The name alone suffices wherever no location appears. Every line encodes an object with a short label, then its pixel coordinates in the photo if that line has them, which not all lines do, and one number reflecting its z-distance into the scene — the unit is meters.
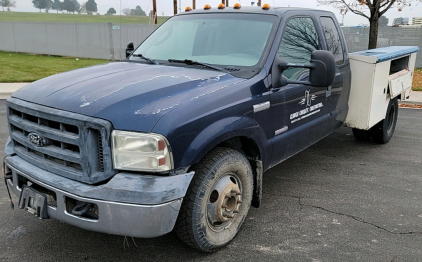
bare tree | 15.66
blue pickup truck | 2.61
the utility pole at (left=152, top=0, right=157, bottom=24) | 23.48
